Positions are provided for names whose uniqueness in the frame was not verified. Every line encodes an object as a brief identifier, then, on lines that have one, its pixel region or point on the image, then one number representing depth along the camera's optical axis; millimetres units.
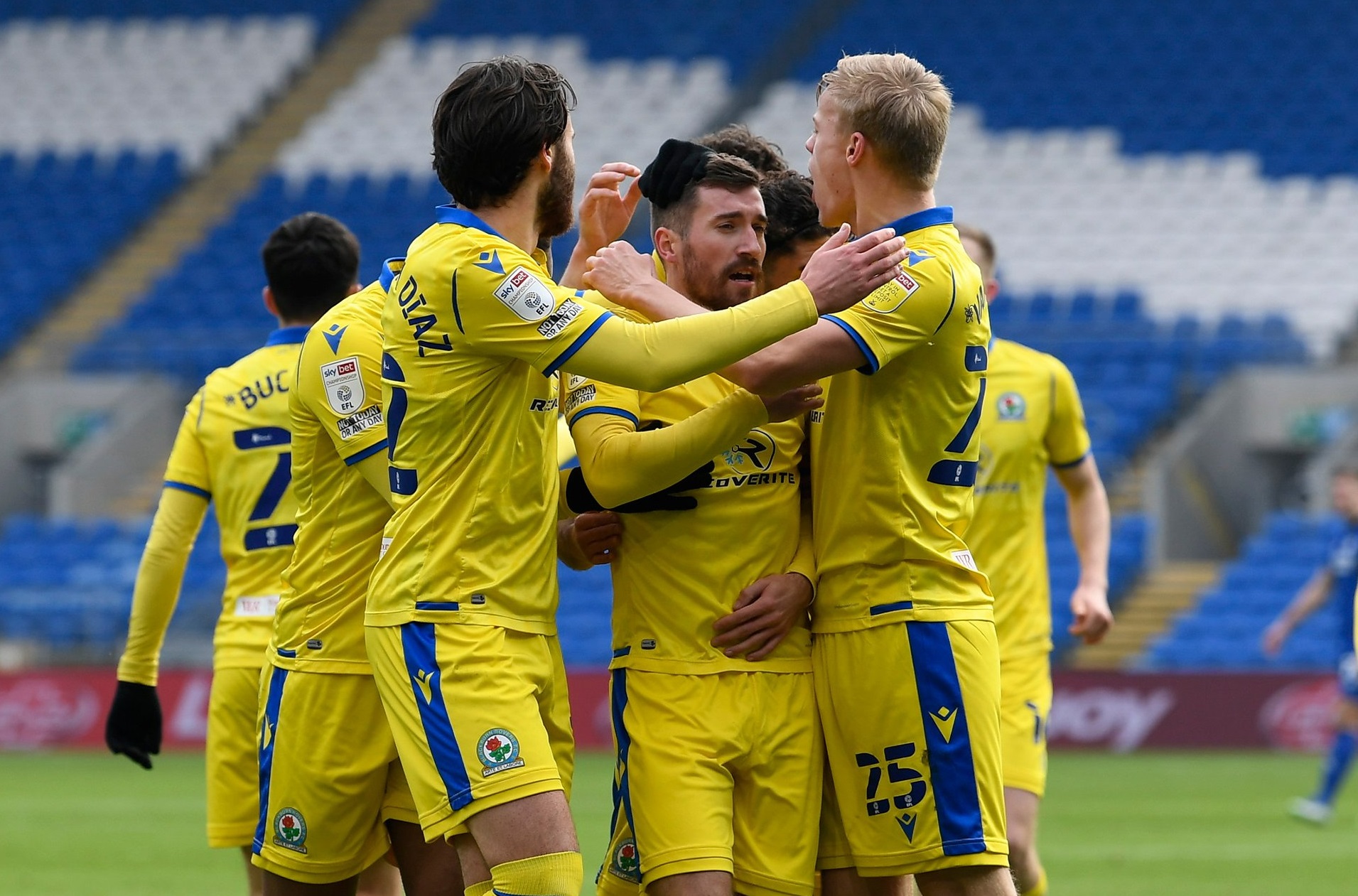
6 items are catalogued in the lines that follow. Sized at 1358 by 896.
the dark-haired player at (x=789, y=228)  9977
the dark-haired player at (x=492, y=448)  8281
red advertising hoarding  30719
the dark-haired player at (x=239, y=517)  11617
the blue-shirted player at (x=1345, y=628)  23187
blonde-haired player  8891
